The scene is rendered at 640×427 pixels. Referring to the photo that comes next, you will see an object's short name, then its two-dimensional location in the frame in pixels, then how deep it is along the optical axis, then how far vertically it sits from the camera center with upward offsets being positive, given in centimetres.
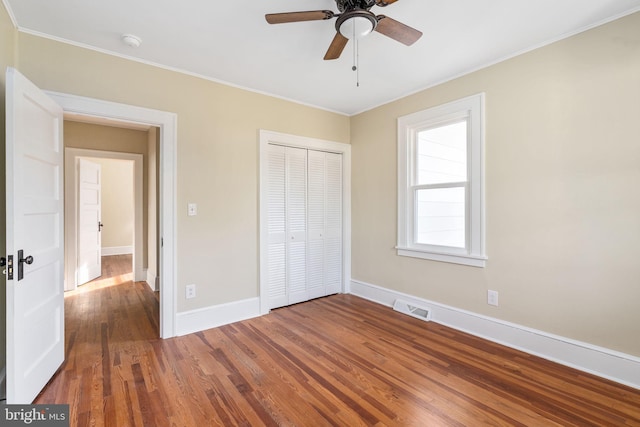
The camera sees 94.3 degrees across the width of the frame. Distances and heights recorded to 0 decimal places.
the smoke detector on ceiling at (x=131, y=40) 231 +135
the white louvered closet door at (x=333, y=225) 413 -19
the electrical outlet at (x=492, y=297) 276 -80
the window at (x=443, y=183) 288 +31
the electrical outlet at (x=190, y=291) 295 -80
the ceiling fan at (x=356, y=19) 168 +112
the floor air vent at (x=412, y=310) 328 -112
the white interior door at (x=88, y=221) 468 -17
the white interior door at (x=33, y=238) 165 -17
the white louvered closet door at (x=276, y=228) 357 -20
